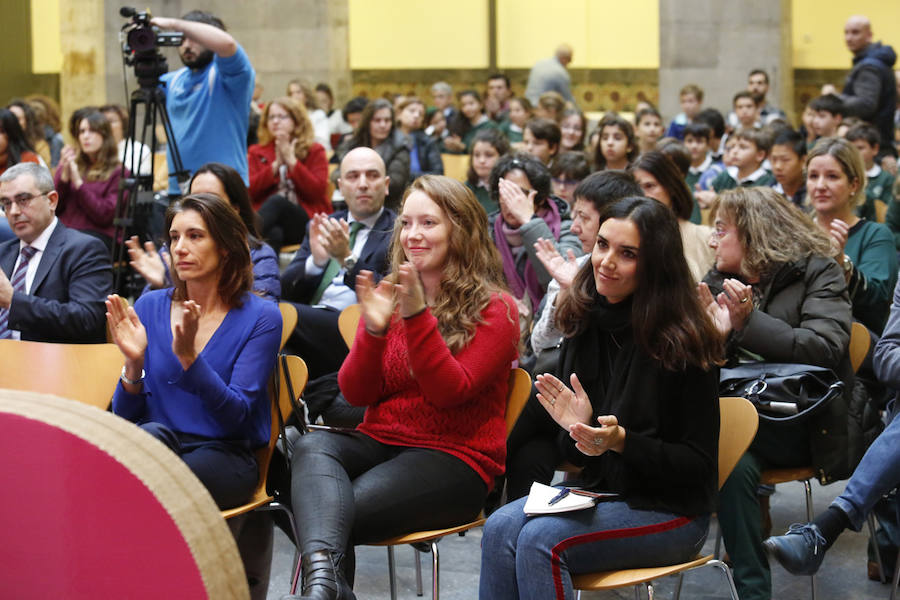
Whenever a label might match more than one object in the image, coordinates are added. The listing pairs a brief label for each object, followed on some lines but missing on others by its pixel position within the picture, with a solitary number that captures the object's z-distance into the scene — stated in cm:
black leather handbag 309
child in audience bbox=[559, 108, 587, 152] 821
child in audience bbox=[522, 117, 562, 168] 665
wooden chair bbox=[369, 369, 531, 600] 278
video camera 471
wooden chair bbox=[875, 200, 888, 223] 566
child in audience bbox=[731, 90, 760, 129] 963
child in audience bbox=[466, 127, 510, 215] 618
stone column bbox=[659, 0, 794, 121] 1162
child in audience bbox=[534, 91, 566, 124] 939
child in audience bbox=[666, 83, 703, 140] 1076
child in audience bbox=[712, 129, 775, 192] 671
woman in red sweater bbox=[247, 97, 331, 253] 652
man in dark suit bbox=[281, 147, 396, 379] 415
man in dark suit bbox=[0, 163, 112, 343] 386
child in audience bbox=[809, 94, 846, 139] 779
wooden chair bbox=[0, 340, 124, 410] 332
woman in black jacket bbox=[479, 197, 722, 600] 249
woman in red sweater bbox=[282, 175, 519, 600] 274
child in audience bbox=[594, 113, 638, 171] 605
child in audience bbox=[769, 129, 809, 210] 546
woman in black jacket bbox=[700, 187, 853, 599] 311
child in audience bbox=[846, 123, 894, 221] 639
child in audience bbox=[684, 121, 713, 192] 796
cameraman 505
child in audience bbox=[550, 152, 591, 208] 587
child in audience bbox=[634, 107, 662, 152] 880
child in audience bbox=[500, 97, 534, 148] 1008
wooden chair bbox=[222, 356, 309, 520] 315
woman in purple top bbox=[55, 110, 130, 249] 612
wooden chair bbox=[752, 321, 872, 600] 318
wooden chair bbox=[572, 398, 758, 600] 249
